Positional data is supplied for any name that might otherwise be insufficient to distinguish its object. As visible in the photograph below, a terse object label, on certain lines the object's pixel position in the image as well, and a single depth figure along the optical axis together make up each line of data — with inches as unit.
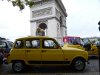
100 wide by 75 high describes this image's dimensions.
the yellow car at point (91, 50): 319.7
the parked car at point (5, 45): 290.8
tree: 282.0
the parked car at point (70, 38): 586.7
